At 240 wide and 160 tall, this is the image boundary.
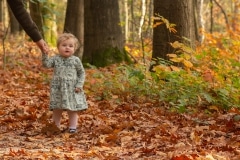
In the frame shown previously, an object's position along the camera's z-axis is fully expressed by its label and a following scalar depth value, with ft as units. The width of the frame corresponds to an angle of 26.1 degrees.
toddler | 22.16
